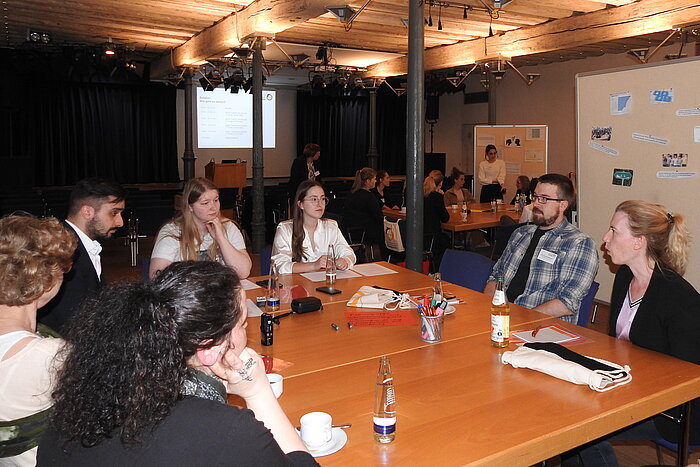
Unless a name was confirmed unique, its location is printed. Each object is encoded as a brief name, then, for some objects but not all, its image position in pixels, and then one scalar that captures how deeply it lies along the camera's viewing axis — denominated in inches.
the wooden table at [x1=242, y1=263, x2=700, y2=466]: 67.1
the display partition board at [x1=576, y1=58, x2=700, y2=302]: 167.3
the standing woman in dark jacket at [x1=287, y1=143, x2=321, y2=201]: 407.5
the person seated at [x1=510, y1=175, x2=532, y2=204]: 338.8
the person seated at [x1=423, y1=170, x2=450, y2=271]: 263.4
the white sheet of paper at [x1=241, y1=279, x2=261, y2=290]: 139.9
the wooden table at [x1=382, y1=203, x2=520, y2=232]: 269.9
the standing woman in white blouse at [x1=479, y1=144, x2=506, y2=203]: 408.5
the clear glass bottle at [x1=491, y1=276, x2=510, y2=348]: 96.5
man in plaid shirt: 132.5
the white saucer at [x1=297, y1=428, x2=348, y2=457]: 64.5
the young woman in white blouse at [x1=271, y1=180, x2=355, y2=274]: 169.0
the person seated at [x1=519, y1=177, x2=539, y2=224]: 263.1
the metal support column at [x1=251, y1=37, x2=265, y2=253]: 332.8
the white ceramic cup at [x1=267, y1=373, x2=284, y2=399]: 78.4
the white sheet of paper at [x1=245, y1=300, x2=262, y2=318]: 116.7
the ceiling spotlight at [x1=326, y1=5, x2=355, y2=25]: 198.1
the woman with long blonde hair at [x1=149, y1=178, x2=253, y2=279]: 146.3
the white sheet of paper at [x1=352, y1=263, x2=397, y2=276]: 157.1
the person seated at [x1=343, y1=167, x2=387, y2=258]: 284.8
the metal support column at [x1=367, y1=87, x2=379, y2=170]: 520.1
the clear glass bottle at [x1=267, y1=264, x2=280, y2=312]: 117.6
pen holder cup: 101.4
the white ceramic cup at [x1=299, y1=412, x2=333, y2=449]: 65.3
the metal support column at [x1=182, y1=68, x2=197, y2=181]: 467.2
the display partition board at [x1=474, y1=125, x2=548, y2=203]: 415.5
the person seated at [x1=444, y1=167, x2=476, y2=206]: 332.5
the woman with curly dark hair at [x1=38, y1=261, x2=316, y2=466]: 45.4
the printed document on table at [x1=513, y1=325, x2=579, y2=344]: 101.4
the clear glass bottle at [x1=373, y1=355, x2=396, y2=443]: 67.0
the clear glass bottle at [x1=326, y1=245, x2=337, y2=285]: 143.5
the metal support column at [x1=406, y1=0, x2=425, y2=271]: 192.1
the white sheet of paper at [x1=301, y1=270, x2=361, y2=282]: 150.5
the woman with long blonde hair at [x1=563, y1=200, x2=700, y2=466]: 92.7
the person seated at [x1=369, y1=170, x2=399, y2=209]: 329.7
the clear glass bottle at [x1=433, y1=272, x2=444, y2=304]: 113.3
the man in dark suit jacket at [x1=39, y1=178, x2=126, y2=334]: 126.2
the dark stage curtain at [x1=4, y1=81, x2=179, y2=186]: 540.4
